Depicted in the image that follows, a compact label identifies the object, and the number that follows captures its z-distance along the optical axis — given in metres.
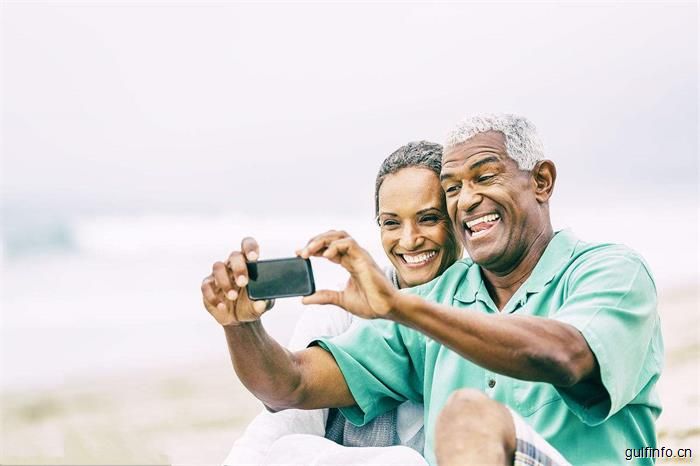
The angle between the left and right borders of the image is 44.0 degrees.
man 2.29
